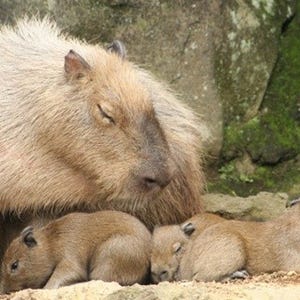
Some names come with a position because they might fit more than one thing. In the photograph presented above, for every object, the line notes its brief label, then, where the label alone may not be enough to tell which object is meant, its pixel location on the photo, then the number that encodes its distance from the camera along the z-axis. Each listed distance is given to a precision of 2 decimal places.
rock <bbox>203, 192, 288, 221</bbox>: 22.97
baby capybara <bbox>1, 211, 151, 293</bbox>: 18.81
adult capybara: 18.86
